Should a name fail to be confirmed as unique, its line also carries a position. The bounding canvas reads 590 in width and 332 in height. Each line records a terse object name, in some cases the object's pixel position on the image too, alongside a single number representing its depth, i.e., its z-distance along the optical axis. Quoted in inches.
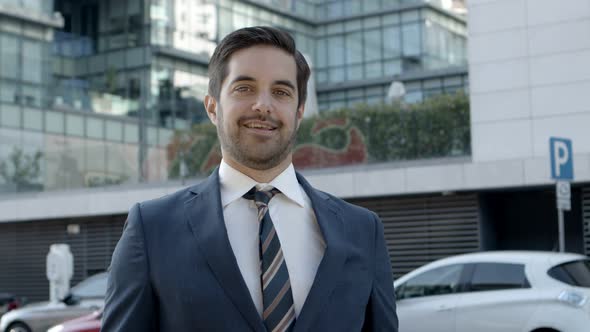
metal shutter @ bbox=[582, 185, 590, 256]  716.7
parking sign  516.4
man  96.3
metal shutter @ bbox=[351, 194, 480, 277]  768.9
